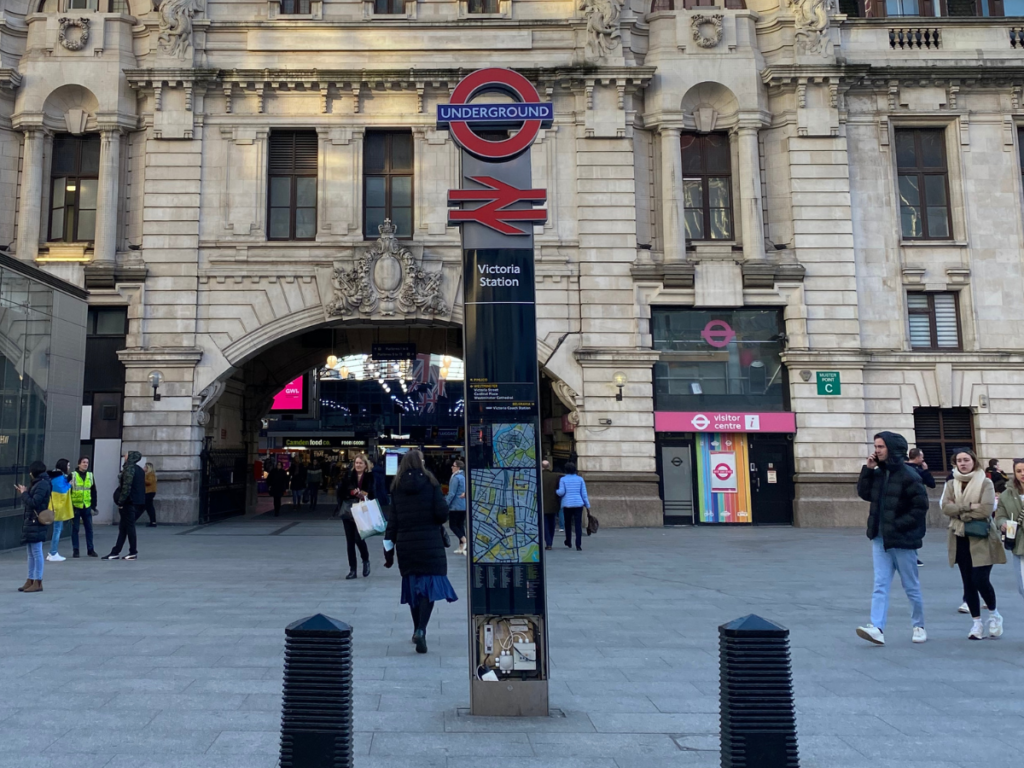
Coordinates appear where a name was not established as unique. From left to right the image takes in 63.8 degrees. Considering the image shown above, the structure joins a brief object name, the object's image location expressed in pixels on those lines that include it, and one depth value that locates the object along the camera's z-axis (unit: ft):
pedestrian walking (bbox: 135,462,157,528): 67.10
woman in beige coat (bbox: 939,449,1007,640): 27.20
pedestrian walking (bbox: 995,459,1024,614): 26.71
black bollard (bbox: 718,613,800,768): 12.92
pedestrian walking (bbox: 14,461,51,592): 35.63
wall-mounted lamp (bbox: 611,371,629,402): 70.69
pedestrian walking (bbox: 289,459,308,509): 103.81
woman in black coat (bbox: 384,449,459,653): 25.18
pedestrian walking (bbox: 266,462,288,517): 87.71
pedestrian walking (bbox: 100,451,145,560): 46.75
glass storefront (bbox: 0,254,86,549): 52.29
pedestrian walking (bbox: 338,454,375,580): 40.96
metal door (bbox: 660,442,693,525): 72.33
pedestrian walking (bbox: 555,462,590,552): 53.01
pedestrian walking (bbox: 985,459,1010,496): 57.93
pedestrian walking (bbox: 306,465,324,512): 101.60
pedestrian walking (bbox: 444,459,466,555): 48.91
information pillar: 19.12
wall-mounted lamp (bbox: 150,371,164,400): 69.77
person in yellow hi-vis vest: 49.36
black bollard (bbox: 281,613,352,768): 12.94
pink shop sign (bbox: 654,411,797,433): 71.87
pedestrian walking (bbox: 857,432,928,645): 25.66
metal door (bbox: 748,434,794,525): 72.79
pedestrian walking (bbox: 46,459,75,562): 45.16
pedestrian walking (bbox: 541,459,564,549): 51.89
